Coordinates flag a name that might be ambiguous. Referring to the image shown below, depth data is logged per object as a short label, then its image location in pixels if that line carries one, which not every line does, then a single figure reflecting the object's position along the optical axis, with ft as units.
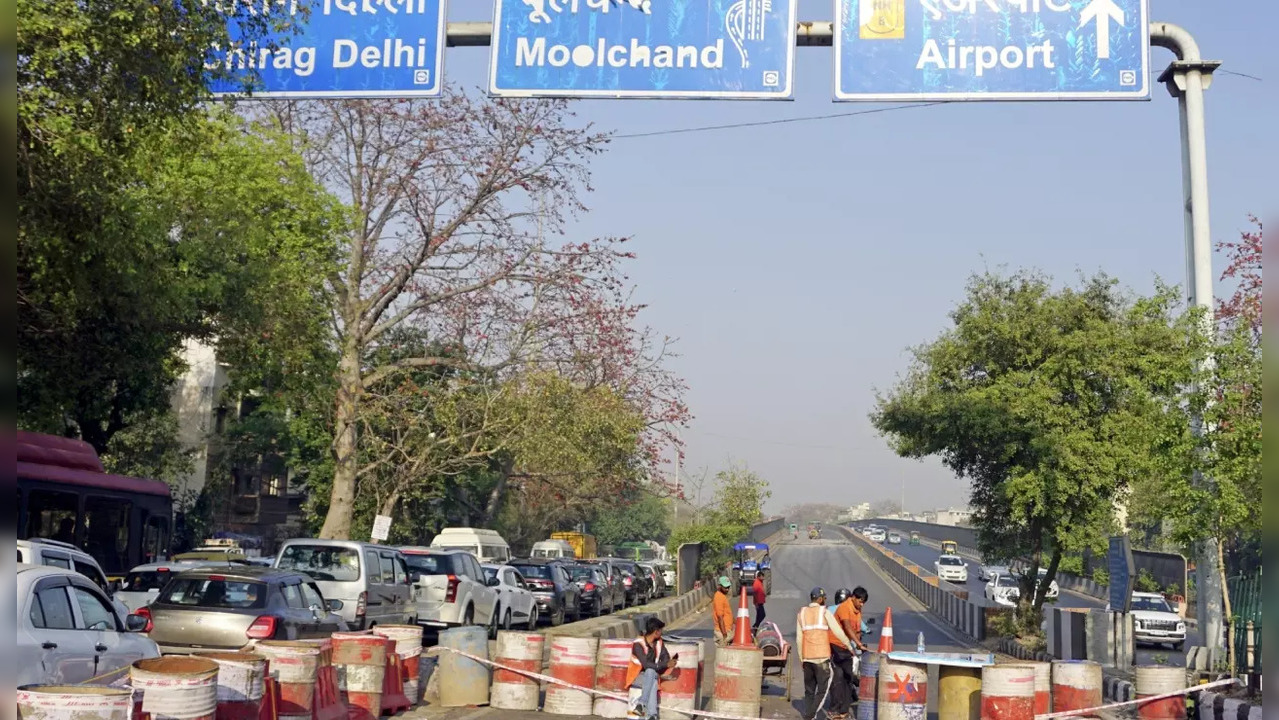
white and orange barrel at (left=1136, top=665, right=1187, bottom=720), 45.34
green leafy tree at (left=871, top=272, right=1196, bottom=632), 87.45
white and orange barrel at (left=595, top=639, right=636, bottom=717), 48.11
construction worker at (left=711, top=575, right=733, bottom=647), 63.62
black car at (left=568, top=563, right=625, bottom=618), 120.16
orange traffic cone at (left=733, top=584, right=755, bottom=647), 57.77
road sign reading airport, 39.70
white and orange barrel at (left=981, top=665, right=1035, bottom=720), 43.21
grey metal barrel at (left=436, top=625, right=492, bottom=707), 48.19
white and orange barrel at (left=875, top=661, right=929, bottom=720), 43.96
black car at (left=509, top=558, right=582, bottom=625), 106.22
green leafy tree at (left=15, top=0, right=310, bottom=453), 39.17
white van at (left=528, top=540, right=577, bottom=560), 155.43
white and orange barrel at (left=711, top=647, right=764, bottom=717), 47.83
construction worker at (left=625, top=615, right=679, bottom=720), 40.47
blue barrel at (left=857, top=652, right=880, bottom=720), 47.78
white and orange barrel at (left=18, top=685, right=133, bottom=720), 24.41
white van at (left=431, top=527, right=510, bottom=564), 125.08
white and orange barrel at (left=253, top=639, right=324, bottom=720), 36.29
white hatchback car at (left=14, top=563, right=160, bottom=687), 31.50
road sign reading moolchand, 39.91
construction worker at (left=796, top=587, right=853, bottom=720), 47.34
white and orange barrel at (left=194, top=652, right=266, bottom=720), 32.89
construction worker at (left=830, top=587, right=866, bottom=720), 47.65
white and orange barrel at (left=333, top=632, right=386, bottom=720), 43.04
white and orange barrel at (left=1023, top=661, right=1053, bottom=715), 45.70
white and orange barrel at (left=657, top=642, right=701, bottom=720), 46.24
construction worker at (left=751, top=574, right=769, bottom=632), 87.04
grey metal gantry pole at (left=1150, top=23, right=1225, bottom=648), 46.06
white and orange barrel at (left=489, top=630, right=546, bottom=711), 47.80
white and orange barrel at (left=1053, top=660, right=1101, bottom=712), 46.50
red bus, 67.51
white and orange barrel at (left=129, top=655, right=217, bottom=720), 28.60
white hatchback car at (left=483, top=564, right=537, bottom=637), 87.76
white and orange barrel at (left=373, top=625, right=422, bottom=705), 47.85
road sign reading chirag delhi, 41.83
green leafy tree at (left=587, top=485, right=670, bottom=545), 313.32
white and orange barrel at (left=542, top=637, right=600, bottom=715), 47.01
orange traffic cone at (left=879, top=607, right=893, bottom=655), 48.32
